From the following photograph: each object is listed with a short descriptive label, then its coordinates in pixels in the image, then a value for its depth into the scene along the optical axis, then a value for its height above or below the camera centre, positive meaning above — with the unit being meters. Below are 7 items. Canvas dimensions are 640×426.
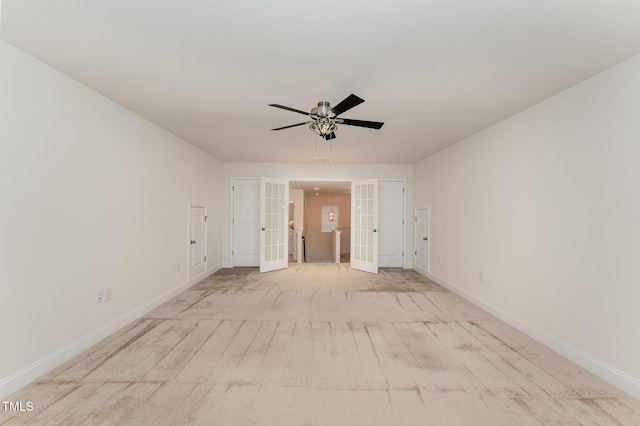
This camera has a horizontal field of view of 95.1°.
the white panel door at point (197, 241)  5.00 -0.41
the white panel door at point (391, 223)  6.88 -0.09
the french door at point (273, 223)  6.12 -0.10
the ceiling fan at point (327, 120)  2.66 +0.95
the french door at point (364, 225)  6.17 -0.14
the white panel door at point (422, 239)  5.98 -0.41
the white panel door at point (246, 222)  6.74 -0.08
